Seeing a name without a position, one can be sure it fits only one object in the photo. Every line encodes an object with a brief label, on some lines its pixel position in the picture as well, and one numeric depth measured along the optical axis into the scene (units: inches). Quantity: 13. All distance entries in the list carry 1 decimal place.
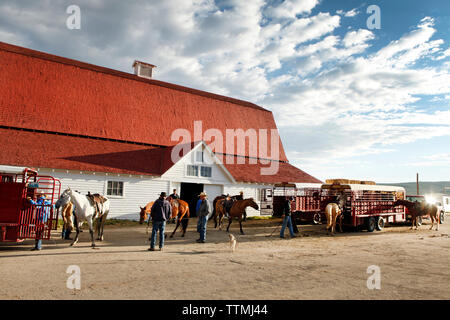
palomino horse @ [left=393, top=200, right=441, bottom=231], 724.0
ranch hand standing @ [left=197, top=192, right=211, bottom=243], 475.2
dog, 391.5
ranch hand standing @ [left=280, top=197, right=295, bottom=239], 547.8
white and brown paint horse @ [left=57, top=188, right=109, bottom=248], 405.8
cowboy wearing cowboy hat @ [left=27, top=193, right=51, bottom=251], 370.9
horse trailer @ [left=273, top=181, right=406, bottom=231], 647.8
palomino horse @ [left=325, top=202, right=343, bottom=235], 597.9
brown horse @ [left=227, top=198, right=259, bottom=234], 605.9
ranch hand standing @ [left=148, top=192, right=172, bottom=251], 401.4
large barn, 732.7
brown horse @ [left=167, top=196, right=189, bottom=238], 539.5
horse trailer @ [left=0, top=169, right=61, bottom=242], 350.9
